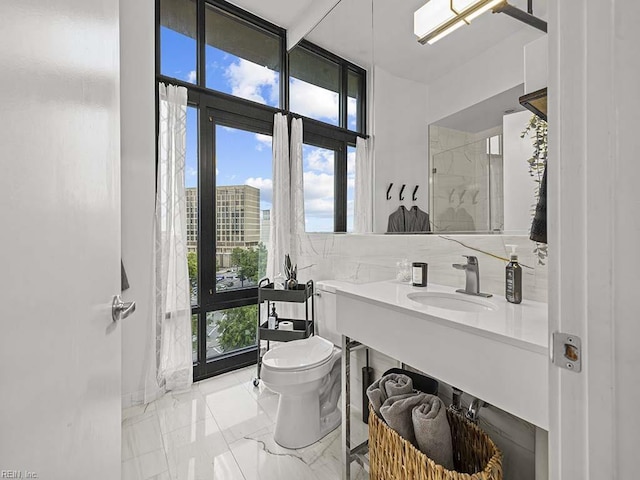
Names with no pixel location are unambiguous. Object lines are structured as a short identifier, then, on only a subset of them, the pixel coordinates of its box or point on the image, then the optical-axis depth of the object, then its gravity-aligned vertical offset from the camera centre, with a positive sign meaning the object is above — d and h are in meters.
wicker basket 0.89 -0.74
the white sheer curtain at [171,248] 2.02 -0.06
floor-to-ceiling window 2.25 +0.81
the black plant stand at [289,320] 2.17 -0.61
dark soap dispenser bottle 1.10 -0.16
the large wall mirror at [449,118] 1.24 +0.62
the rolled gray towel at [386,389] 1.19 -0.62
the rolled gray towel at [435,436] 1.01 -0.68
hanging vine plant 1.14 +0.35
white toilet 1.57 -0.84
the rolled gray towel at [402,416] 1.09 -0.66
